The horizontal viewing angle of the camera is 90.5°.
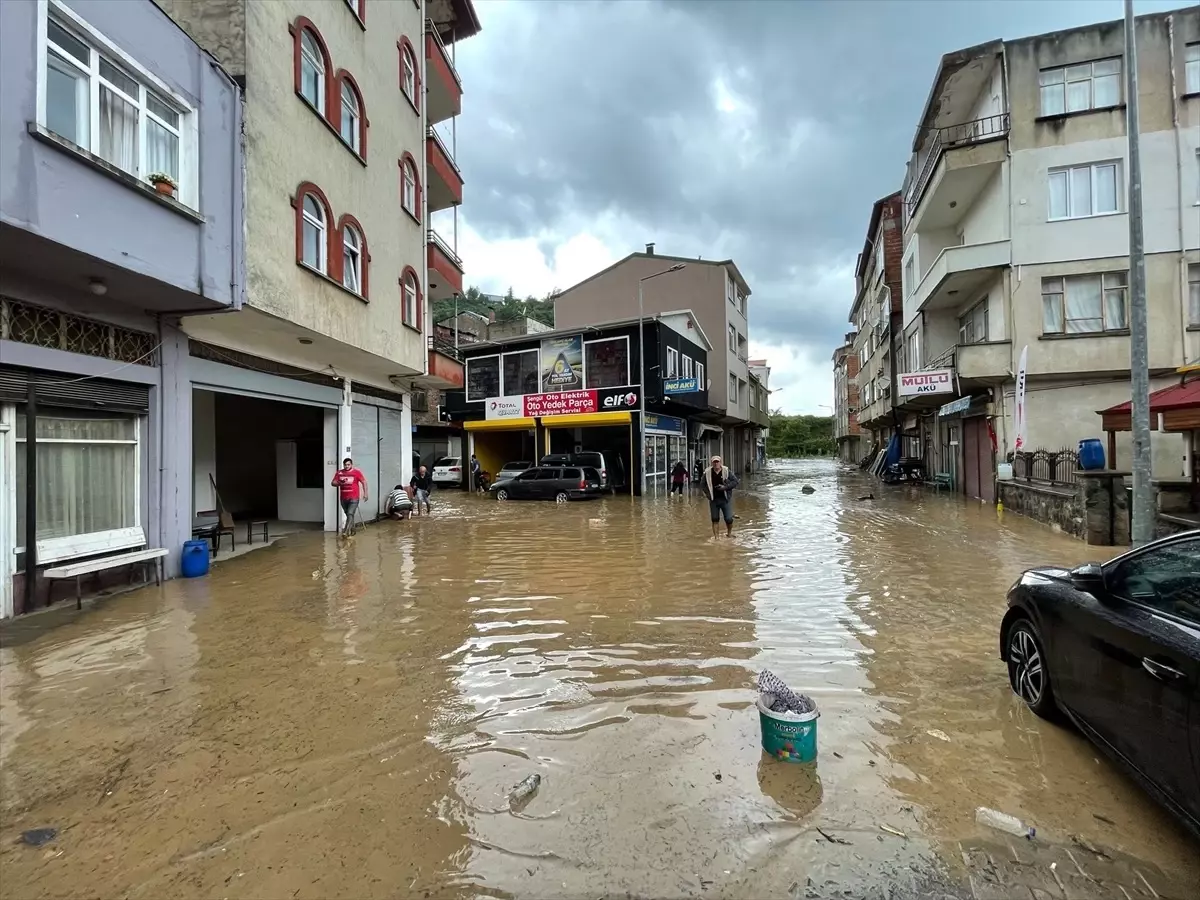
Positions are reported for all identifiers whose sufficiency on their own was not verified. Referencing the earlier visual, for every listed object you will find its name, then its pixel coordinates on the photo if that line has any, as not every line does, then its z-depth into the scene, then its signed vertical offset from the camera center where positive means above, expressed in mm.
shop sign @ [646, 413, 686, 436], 26094 +1516
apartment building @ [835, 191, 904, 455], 31188 +8423
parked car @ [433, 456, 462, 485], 30794 -652
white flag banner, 16000 +1084
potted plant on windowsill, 7473 +3572
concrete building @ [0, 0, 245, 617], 6199 +2328
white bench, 7133 -1288
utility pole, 8328 +1488
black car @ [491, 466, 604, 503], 22125 -979
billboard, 27109 +4350
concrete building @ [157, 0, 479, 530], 9688 +4410
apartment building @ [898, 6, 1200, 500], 16625 +6762
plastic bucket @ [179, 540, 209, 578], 9211 -1507
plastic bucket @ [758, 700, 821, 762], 3330 -1586
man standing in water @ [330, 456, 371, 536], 13461 -576
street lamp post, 25094 +2523
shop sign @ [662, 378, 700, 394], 24766 +2985
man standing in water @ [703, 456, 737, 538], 13000 -688
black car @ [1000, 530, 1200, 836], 2557 -1074
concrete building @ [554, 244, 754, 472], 34219 +9266
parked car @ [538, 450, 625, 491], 24312 -75
